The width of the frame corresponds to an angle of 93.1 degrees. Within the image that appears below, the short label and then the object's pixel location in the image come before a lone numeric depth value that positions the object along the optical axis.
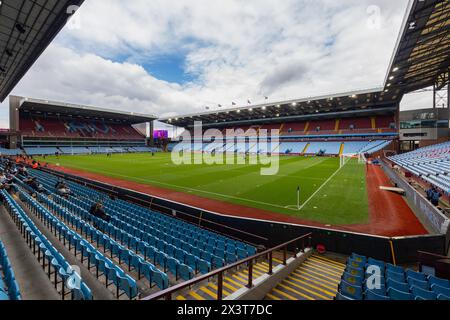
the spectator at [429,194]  12.87
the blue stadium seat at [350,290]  4.53
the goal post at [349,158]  38.21
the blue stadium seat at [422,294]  4.34
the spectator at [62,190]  13.73
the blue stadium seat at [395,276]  5.29
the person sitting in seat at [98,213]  9.84
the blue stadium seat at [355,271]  5.65
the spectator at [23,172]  18.93
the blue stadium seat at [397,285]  4.75
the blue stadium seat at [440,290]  4.54
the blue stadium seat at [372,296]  4.11
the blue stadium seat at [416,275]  5.35
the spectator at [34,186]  14.41
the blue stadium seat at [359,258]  6.65
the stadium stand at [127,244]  5.25
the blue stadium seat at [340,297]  4.16
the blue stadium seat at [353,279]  5.08
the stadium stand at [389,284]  4.36
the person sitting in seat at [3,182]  13.71
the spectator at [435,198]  12.59
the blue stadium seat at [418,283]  4.93
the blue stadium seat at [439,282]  4.88
